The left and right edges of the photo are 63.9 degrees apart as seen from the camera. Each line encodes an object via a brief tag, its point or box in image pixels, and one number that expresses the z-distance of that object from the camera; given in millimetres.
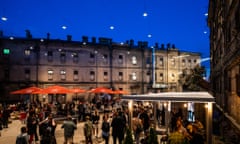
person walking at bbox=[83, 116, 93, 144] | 10302
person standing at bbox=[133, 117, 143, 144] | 10925
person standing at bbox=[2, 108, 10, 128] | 16903
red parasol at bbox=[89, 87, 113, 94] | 22974
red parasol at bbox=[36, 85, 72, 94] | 19016
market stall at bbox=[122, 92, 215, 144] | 8256
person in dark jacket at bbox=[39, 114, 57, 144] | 9902
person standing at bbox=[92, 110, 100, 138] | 13170
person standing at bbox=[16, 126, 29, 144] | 6850
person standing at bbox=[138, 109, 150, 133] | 12233
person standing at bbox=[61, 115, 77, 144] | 9872
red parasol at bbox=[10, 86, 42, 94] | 20238
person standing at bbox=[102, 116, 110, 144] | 10517
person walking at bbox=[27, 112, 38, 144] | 11516
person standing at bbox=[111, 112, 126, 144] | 10379
